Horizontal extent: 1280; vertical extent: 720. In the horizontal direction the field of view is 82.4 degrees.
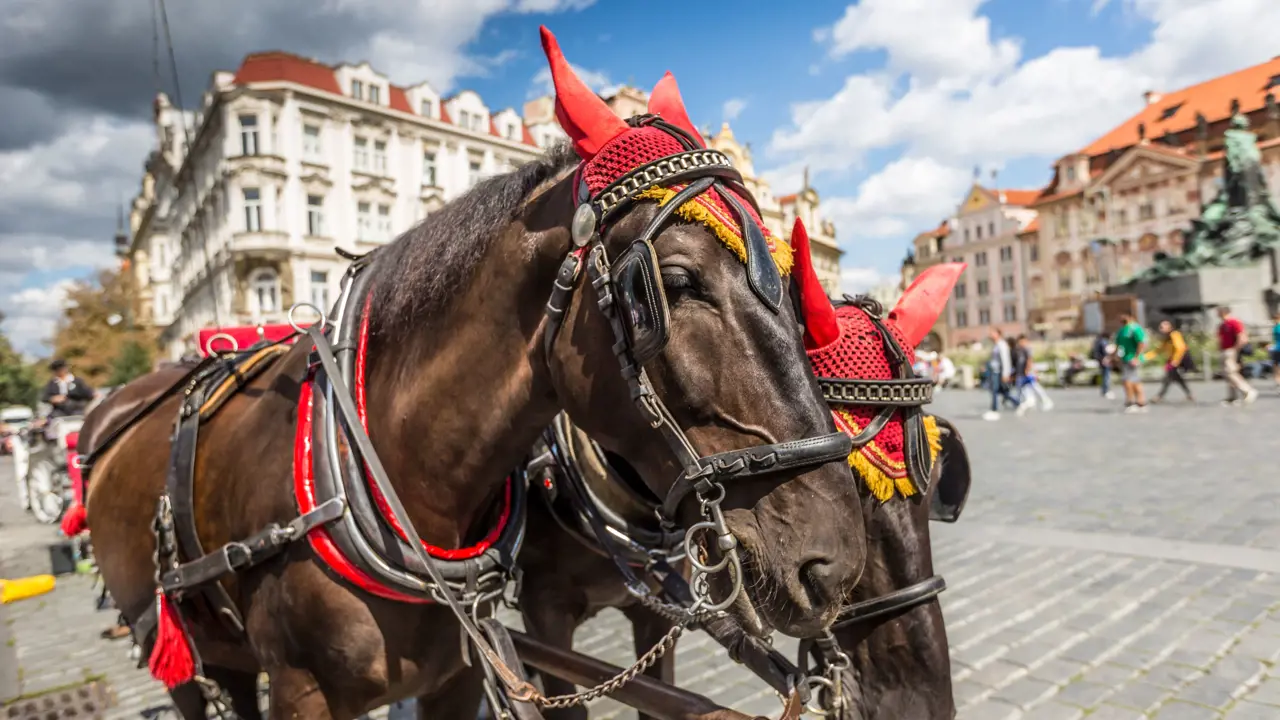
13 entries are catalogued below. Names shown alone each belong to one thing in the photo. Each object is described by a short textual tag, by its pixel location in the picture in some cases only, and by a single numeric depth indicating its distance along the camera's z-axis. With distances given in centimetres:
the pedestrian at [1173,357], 1291
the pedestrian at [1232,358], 1224
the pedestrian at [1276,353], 1377
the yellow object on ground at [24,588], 365
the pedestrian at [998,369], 1352
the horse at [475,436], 116
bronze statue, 1994
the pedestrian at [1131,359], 1218
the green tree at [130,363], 3550
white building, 2914
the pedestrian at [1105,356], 1547
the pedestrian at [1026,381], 1395
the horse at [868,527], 164
